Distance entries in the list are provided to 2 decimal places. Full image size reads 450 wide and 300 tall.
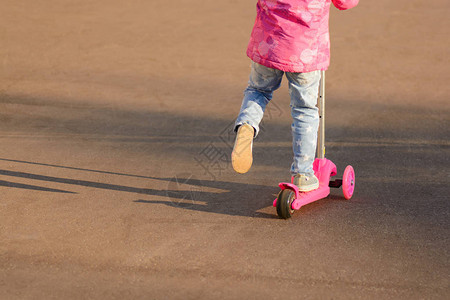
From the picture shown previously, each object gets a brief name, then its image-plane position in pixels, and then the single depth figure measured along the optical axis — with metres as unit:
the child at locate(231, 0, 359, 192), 8.04
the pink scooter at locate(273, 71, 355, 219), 8.35
